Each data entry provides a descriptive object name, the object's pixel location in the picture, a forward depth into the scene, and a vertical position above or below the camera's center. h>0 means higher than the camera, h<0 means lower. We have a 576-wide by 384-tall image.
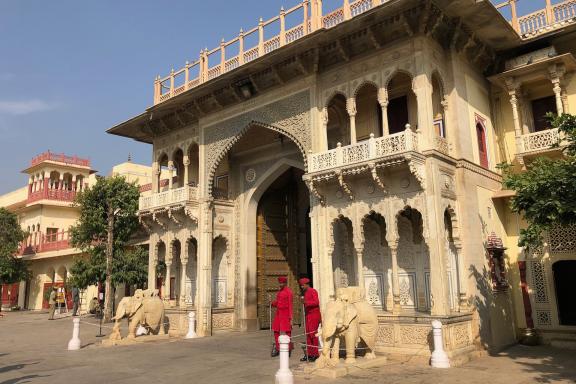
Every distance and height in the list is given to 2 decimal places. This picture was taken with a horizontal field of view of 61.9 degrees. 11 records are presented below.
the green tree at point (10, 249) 28.52 +2.56
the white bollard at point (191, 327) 14.66 -1.22
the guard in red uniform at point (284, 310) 10.27 -0.55
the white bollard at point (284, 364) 7.59 -1.26
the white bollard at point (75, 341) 12.66 -1.34
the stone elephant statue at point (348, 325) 8.73 -0.80
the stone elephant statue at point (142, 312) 13.31 -0.68
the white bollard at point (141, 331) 14.97 -1.32
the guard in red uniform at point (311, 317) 10.00 -0.70
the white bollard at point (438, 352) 9.26 -1.38
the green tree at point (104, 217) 21.14 +3.15
